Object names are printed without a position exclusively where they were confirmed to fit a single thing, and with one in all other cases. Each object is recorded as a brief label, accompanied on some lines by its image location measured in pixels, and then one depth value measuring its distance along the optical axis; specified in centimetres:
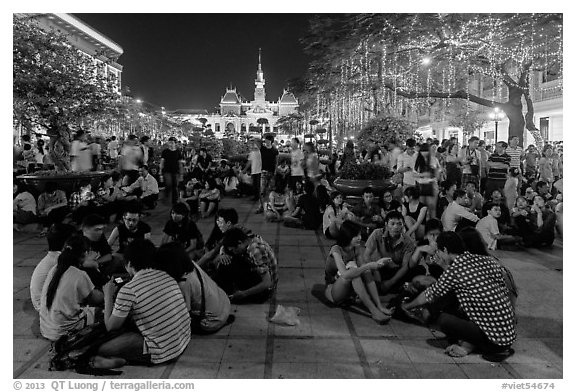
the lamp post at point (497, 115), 2358
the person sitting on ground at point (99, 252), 501
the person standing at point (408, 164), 974
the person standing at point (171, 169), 1178
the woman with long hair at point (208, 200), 1043
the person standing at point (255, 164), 1231
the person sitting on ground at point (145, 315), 370
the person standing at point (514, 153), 1107
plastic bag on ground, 464
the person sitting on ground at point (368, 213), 766
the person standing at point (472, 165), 1284
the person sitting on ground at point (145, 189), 1066
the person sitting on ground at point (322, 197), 953
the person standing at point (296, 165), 1114
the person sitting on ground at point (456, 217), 721
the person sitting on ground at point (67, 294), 403
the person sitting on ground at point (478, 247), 405
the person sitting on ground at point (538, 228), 777
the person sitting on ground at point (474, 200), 923
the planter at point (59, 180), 1033
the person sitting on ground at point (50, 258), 446
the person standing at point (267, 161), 1228
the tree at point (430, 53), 1430
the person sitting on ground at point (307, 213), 932
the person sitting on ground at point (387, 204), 776
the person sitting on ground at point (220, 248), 531
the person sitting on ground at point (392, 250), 531
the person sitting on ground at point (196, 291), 397
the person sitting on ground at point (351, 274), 475
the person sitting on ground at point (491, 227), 745
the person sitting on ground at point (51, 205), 877
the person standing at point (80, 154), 1062
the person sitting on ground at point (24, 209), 872
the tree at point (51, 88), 1152
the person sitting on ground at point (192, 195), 1056
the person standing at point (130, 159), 1088
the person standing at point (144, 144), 1287
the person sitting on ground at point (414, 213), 721
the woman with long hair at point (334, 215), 732
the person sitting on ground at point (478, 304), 389
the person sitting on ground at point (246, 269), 517
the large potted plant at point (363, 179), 910
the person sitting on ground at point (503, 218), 808
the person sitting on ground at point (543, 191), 923
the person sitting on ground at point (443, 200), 881
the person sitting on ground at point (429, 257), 505
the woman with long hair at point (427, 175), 840
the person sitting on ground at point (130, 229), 588
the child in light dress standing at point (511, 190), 939
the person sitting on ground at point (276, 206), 1020
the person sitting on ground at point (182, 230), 601
